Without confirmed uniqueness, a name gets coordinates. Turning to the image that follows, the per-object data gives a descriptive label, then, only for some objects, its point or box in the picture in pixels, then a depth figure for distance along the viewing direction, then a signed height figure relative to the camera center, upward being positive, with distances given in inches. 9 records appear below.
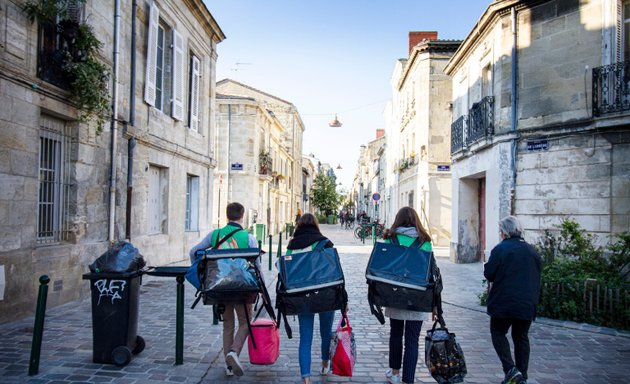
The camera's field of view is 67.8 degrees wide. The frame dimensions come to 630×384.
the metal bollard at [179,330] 195.8 -53.8
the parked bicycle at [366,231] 1006.8 -60.9
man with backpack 183.8 -42.9
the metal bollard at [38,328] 172.1 -47.2
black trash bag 193.0 -24.9
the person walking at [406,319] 168.2 -41.4
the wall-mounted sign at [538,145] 435.5 +57.1
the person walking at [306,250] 169.5 -17.5
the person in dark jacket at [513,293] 166.6 -31.5
